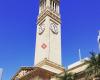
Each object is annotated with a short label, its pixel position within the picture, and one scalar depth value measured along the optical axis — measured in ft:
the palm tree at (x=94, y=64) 110.46
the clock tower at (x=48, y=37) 190.83
